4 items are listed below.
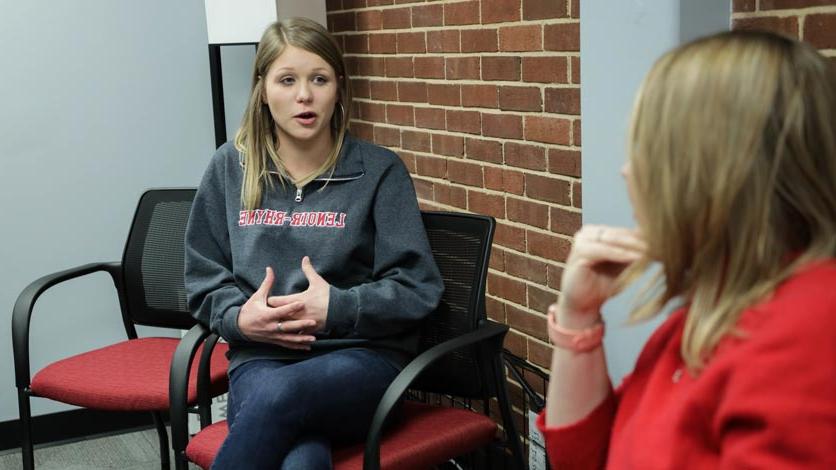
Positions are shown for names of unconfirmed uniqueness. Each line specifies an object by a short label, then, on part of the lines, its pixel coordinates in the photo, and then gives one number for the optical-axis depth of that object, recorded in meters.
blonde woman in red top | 0.93
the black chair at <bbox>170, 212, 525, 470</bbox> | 1.99
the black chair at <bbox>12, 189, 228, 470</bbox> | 2.54
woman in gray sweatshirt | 2.11
